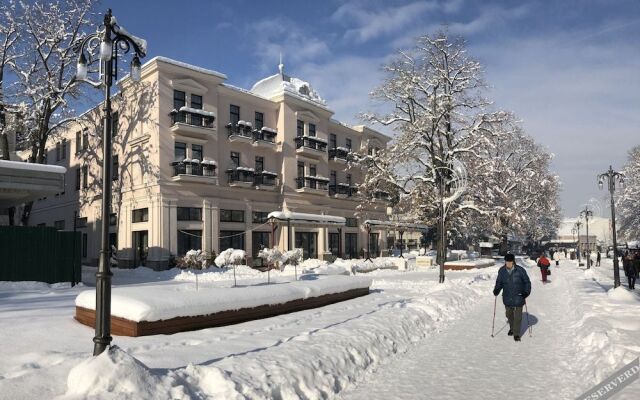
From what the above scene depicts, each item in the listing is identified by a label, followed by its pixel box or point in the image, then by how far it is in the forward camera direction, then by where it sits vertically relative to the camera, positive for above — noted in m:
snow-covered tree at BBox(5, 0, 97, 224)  26.52 +9.32
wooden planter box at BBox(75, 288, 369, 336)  8.72 -1.93
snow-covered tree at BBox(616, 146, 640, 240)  50.09 +2.98
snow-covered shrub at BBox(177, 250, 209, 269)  21.99 -1.82
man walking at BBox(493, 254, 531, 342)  9.86 -1.34
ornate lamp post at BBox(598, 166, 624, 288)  21.02 +2.32
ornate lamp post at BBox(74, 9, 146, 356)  6.07 +1.51
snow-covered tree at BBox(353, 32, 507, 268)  32.91 +6.99
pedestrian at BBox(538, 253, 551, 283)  24.75 -2.11
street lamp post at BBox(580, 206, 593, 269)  45.97 +1.41
